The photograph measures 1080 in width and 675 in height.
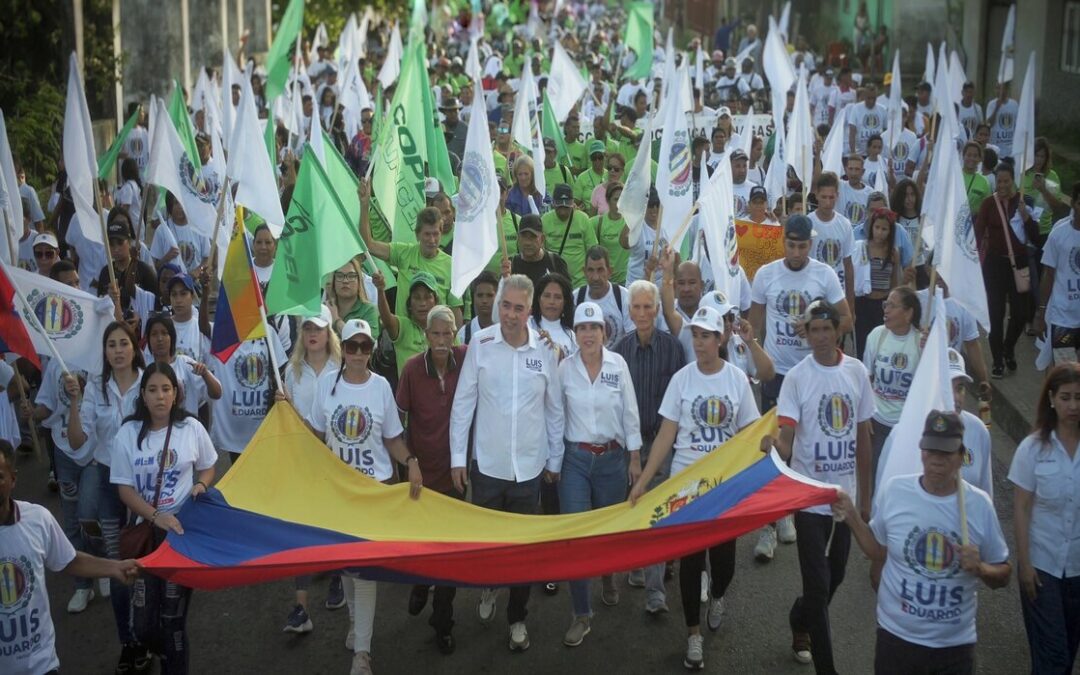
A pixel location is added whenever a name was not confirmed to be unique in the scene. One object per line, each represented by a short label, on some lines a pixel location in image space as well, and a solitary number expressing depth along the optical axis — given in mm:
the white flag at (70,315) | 8039
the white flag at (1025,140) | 13859
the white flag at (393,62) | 21000
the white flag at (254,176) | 9414
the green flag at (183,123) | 12213
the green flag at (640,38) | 24703
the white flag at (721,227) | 9141
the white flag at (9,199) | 9398
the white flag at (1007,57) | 19891
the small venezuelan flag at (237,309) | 8125
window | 23734
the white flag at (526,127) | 13758
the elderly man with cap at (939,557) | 5617
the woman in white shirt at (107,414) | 7512
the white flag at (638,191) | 10820
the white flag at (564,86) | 19062
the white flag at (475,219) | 9359
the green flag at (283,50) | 17781
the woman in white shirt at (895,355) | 8055
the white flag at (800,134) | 13266
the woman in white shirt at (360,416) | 7410
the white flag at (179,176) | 11414
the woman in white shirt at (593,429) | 7418
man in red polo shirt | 7664
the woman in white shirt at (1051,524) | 6113
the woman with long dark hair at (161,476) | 6691
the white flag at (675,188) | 10828
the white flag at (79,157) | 9930
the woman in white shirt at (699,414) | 7180
